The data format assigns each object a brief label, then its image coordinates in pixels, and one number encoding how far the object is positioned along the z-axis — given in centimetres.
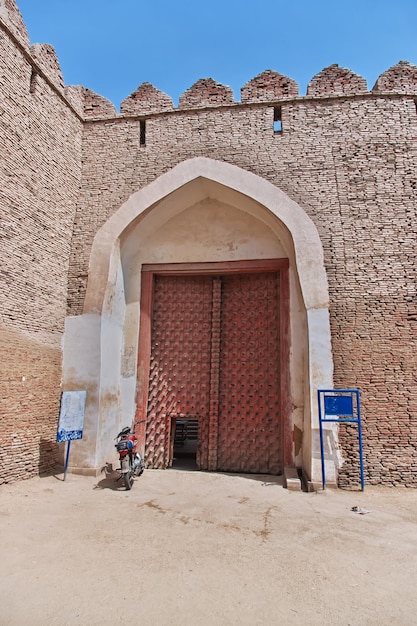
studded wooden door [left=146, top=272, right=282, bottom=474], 661
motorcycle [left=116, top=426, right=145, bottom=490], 527
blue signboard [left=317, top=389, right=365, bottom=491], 534
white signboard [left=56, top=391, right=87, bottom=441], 560
